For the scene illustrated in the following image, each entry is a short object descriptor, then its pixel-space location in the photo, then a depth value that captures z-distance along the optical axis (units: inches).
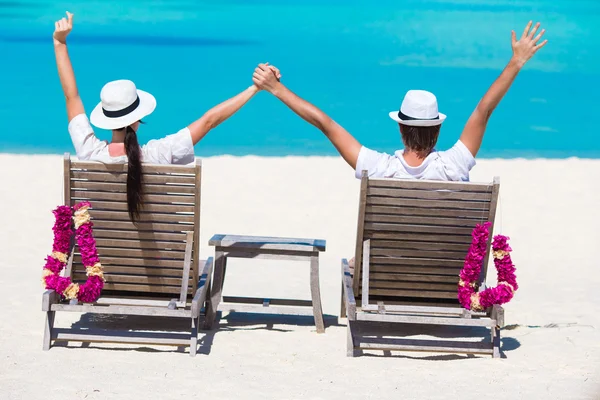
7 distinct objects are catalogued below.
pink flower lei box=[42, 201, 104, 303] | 343.9
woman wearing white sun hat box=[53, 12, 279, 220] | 354.3
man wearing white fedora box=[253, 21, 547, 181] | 357.4
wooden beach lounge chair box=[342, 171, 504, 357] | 343.0
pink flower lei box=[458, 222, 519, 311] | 344.1
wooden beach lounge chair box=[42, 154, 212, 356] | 342.3
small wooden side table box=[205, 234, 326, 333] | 380.5
